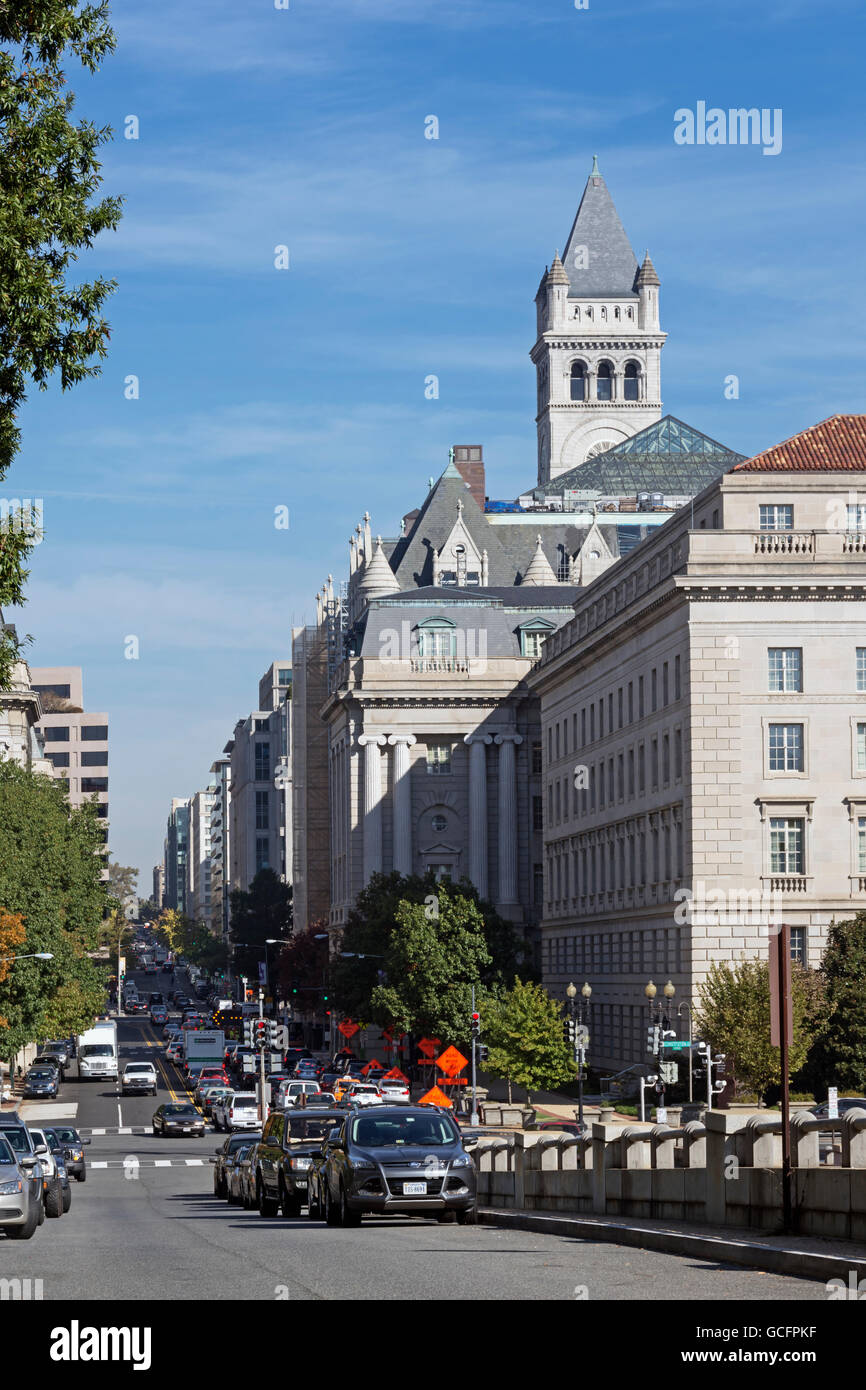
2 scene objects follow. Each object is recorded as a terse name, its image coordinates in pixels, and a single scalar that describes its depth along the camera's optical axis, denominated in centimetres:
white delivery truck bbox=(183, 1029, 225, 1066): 12538
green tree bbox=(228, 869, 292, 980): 18975
